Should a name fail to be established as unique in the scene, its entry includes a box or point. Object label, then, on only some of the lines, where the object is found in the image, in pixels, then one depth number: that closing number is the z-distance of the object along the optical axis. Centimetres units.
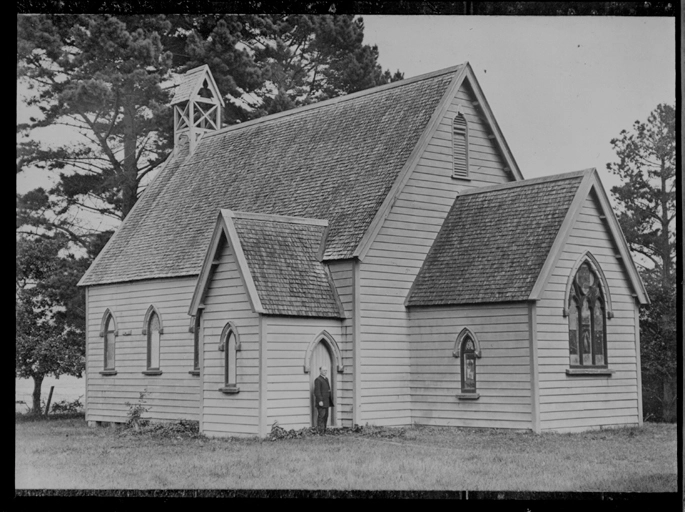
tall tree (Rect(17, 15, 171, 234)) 2228
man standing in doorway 2230
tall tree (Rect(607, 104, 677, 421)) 2153
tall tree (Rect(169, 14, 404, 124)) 2359
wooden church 2208
